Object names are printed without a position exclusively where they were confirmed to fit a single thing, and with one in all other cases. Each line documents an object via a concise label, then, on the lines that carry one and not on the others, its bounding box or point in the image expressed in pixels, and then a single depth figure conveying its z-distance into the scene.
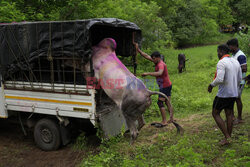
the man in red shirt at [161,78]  5.77
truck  4.79
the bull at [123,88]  4.92
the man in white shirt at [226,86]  4.45
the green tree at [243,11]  39.00
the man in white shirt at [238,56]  5.61
